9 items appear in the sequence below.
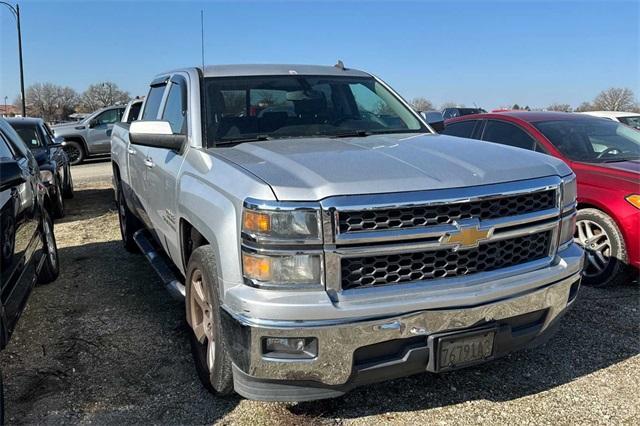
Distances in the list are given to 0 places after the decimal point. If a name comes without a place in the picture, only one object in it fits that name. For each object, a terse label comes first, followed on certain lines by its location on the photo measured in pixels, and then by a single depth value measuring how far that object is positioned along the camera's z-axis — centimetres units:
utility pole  2446
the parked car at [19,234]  312
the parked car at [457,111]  2680
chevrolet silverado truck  233
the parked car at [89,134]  1688
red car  453
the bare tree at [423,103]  6097
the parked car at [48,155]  757
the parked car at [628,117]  1184
